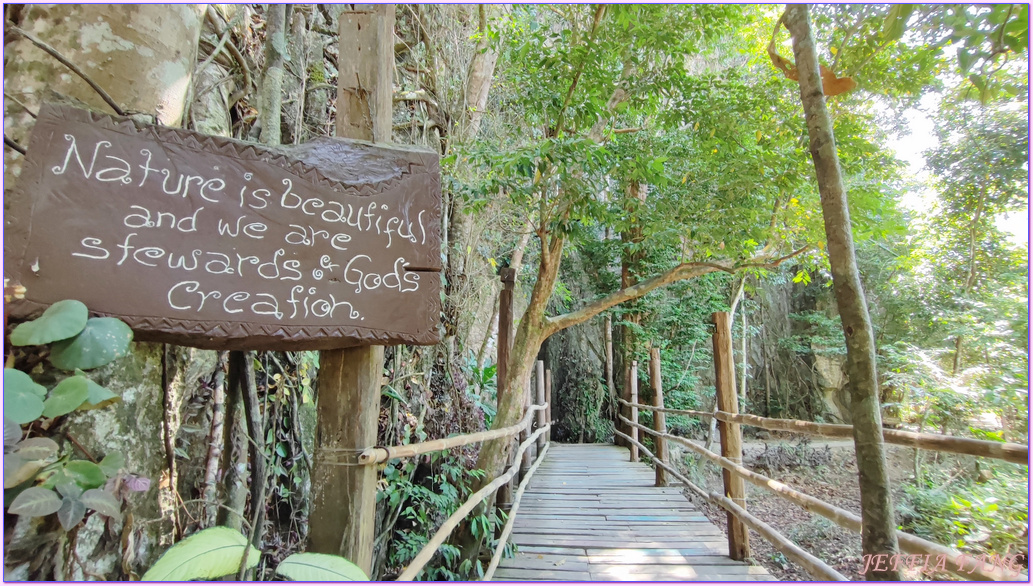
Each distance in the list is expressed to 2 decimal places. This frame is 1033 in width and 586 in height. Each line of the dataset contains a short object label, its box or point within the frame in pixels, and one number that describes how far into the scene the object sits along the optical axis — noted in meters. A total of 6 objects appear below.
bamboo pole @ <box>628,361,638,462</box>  6.24
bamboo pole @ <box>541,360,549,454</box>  6.17
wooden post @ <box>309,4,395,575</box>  1.29
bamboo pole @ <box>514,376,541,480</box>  4.21
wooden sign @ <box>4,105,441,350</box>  0.97
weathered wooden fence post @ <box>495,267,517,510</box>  3.53
